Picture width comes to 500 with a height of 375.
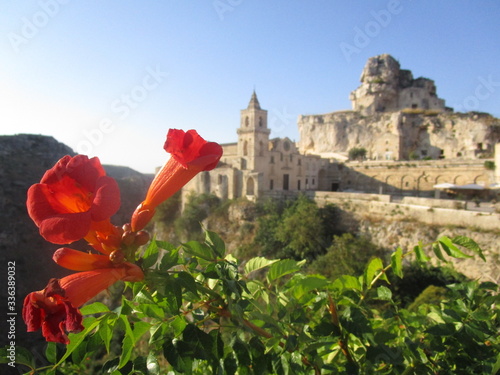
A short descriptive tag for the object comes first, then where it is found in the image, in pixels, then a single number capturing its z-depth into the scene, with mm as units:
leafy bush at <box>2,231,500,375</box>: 1091
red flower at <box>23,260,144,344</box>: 855
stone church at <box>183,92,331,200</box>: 21891
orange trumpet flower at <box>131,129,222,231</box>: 1136
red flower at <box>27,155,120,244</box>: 893
